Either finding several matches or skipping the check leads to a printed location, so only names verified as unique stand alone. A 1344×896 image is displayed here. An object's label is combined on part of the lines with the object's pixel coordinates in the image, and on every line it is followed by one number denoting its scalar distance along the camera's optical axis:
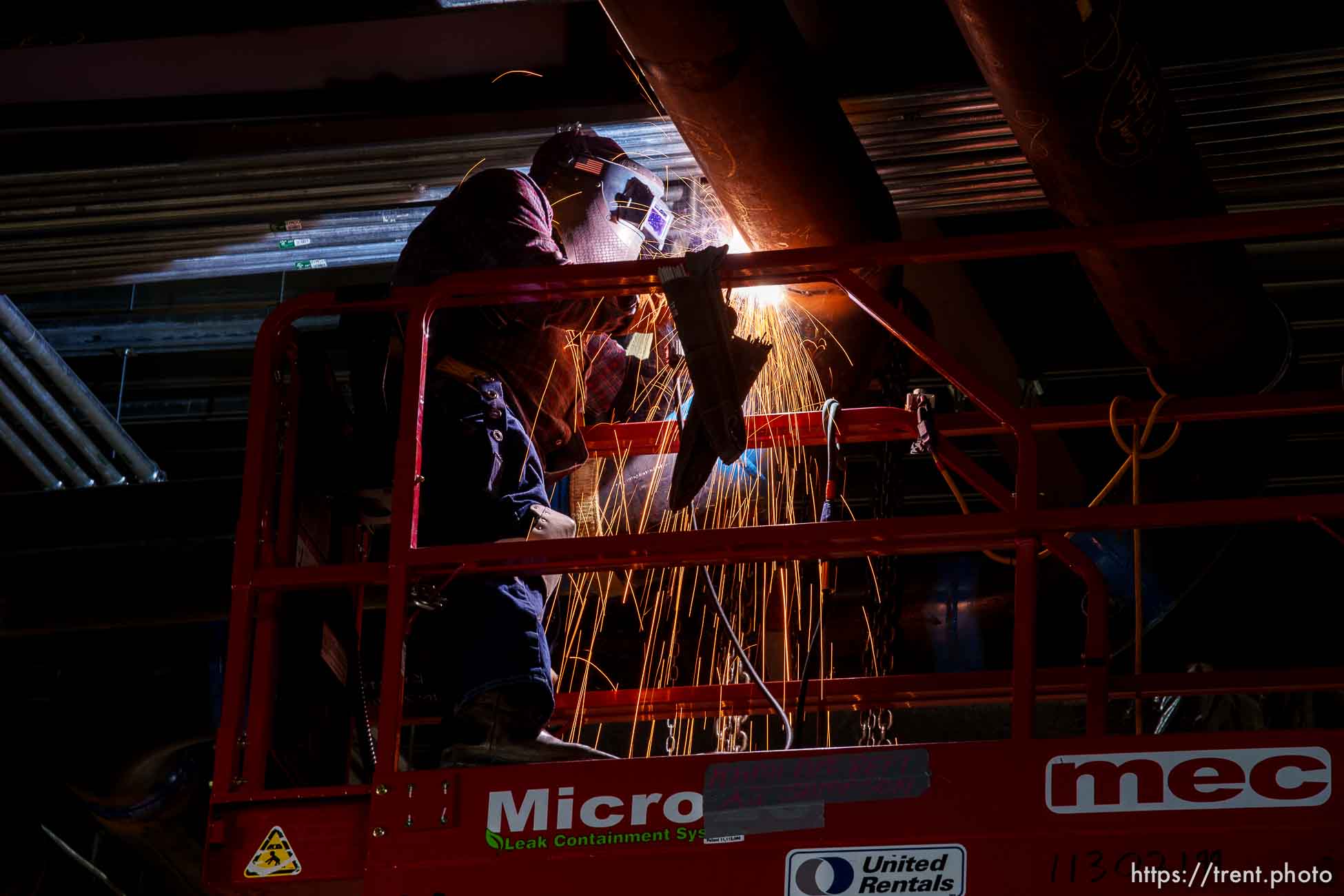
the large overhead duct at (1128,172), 8.21
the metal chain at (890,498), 8.54
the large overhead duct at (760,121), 8.16
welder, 7.73
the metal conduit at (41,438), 14.11
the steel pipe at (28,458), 14.18
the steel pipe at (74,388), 13.89
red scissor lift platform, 6.27
